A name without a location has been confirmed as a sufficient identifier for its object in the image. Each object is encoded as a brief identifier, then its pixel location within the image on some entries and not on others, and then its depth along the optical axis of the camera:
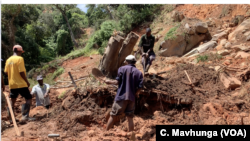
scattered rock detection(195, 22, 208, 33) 9.66
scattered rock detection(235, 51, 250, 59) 6.62
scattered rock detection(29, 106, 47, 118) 4.79
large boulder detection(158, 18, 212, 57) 9.80
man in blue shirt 3.70
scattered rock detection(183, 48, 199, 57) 8.87
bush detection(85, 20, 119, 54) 14.93
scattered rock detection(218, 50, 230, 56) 7.33
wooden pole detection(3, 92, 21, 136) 3.60
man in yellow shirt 4.22
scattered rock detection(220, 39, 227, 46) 8.28
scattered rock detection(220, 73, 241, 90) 5.59
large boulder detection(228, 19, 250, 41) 8.19
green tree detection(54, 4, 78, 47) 20.18
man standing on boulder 5.66
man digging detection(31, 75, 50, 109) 5.00
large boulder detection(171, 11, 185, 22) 11.59
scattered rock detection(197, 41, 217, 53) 8.66
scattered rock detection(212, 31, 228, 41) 9.05
